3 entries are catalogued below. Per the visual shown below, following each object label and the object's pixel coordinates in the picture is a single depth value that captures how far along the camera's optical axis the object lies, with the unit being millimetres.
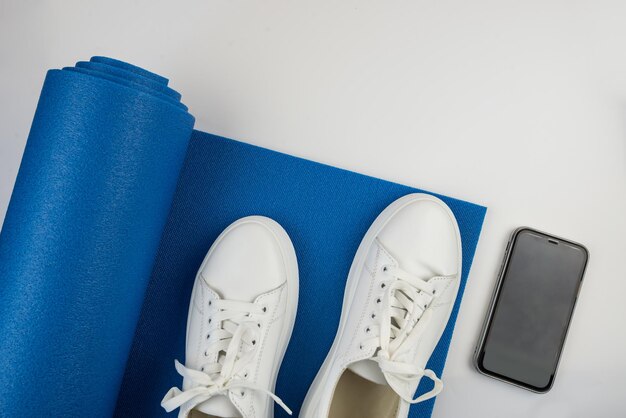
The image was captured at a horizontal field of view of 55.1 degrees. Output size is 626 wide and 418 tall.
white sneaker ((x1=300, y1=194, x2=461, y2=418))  1021
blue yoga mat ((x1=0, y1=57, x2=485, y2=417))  891
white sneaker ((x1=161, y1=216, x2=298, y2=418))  1009
